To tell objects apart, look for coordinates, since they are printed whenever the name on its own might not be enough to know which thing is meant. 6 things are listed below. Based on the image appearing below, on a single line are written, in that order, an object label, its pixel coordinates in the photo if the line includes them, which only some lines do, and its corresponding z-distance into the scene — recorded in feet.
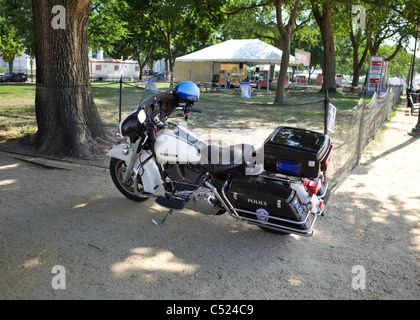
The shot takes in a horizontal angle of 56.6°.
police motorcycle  12.70
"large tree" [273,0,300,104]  62.34
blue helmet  14.89
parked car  136.26
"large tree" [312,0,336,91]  86.79
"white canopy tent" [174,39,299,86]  90.02
